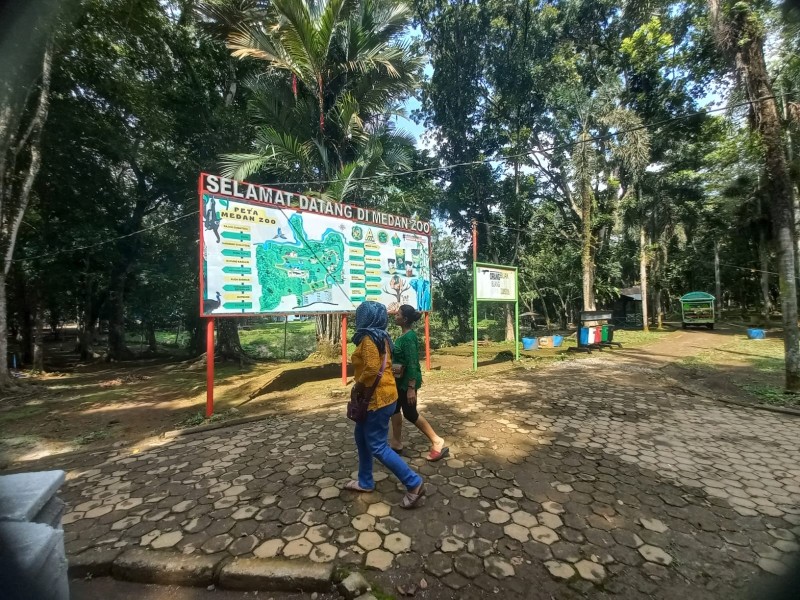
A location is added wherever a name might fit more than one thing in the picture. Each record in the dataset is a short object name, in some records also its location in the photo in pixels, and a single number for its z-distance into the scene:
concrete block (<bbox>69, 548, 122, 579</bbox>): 2.18
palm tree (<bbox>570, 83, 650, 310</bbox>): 14.20
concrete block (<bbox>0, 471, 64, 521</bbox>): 1.15
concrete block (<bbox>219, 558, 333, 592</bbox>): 2.01
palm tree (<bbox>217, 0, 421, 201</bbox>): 8.55
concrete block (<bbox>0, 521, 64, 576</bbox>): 1.02
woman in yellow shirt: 2.68
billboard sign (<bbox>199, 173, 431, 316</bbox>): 5.39
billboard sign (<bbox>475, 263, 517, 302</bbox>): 8.69
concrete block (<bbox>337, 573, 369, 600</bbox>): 1.92
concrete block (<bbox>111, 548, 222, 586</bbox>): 2.10
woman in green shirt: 3.35
